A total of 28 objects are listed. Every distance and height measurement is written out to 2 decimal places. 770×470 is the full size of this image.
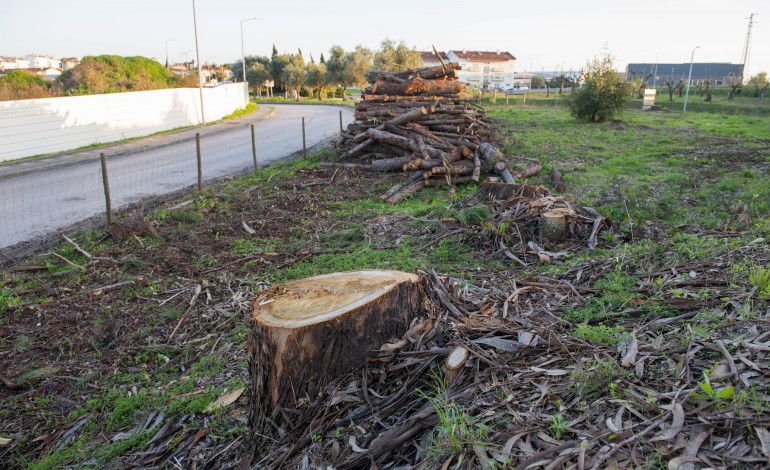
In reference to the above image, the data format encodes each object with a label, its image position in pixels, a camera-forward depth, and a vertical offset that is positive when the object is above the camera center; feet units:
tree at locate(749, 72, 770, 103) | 164.87 +8.69
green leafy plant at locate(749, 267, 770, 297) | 11.62 -3.91
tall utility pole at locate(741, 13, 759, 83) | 204.33 +21.38
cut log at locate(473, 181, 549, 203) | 29.32 -4.85
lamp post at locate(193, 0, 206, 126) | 89.30 +7.21
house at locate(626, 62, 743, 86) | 313.24 +21.23
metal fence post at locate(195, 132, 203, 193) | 38.32 -5.30
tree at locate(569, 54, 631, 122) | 84.48 +1.75
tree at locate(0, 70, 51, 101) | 69.01 +2.02
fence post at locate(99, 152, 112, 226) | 29.18 -5.09
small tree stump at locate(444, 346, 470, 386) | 10.48 -5.05
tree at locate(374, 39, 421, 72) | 152.35 +13.95
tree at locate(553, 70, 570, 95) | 172.52 +8.92
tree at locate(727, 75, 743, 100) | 148.66 +4.09
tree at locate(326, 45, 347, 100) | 181.06 +12.28
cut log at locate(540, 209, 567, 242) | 24.67 -5.58
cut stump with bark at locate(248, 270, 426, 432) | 11.16 -4.89
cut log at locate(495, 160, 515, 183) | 39.99 -5.08
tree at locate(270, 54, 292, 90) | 226.58 +15.85
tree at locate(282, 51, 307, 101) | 203.92 +9.94
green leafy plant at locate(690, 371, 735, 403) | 7.86 -4.24
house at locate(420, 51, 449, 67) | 318.61 +27.24
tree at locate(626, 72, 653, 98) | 85.28 +3.11
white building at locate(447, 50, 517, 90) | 334.44 +25.10
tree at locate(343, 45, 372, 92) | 175.83 +11.99
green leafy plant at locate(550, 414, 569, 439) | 8.27 -4.97
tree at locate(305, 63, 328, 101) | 193.77 +9.25
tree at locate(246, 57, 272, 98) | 220.84 +11.25
